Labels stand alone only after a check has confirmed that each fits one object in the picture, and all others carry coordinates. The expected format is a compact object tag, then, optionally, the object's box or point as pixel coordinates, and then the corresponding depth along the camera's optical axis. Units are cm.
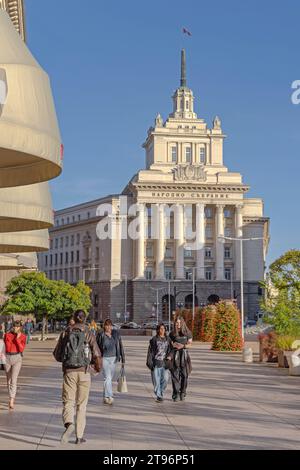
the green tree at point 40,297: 5888
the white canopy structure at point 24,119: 1379
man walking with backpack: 1051
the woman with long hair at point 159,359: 1644
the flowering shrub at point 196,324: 5976
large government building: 10900
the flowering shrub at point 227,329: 4145
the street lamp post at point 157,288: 10694
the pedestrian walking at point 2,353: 1473
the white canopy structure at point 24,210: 2236
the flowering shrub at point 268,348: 3131
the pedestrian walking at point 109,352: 1575
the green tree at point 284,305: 3075
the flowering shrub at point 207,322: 5328
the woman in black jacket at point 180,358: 1638
